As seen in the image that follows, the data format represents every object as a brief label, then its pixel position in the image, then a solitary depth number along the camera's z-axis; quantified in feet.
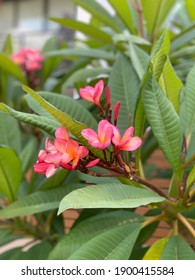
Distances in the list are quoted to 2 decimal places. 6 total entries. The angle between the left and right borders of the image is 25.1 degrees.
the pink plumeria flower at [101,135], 1.70
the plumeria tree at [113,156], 1.76
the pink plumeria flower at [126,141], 1.74
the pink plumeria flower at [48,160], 1.72
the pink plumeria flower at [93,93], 1.96
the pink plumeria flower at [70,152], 1.70
